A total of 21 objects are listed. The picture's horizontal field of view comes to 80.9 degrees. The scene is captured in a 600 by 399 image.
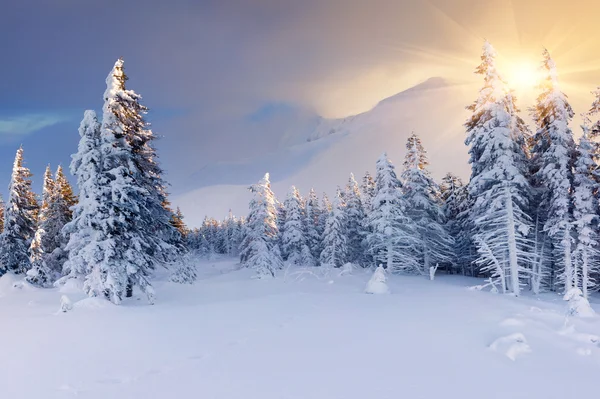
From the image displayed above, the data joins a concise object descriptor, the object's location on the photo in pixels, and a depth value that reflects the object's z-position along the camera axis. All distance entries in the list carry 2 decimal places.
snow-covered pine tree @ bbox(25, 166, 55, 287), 30.11
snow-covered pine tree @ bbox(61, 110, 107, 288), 16.39
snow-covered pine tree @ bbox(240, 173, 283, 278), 35.03
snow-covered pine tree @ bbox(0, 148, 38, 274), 33.25
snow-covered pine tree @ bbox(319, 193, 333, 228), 61.18
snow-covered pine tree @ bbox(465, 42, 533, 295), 22.88
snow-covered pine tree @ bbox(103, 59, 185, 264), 18.44
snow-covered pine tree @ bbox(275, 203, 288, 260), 57.56
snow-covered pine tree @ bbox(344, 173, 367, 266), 48.88
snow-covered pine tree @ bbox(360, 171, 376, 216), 52.78
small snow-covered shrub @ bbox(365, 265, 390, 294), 18.78
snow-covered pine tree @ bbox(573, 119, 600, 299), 22.23
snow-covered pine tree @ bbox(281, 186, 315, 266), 51.59
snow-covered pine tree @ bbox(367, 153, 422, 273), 33.69
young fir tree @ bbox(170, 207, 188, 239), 23.86
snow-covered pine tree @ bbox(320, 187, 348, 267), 45.00
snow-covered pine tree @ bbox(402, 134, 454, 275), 35.69
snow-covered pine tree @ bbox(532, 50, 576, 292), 22.91
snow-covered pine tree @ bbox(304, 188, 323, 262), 56.50
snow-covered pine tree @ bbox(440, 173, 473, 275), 40.38
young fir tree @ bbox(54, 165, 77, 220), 35.38
